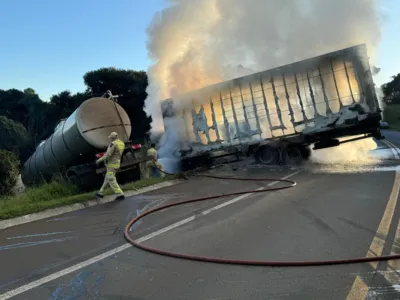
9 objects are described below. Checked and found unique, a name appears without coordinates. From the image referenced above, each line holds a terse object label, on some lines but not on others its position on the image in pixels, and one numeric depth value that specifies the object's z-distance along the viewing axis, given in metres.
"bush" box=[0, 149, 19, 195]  10.54
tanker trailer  10.93
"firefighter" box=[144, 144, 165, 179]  12.33
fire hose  3.72
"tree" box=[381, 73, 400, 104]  65.44
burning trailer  11.83
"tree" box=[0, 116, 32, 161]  26.97
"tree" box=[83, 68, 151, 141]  29.75
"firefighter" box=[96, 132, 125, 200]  9.04
